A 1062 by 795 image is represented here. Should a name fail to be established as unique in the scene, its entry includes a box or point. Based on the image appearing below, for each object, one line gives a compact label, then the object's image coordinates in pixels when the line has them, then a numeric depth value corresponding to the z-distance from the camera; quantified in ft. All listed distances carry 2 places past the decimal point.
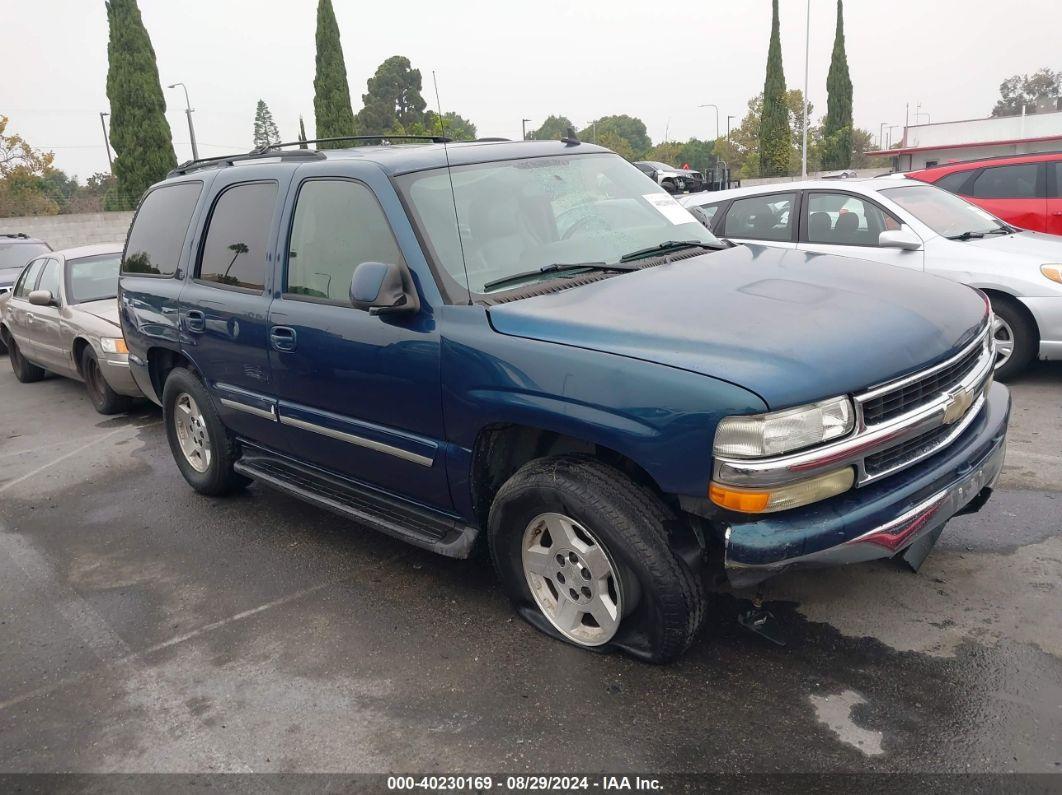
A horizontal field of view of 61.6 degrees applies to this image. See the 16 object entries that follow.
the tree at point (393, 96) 272.31
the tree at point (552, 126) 404.53
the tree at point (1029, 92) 339.77
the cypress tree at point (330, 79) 104.99
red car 29.37
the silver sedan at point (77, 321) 25.67
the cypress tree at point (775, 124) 127.54
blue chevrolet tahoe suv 9.25
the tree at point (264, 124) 399.44
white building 143.33
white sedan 21.36
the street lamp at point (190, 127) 142.00
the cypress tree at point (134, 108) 89.97
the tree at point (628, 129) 418.27
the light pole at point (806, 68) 125.80
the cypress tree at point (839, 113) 139.64
